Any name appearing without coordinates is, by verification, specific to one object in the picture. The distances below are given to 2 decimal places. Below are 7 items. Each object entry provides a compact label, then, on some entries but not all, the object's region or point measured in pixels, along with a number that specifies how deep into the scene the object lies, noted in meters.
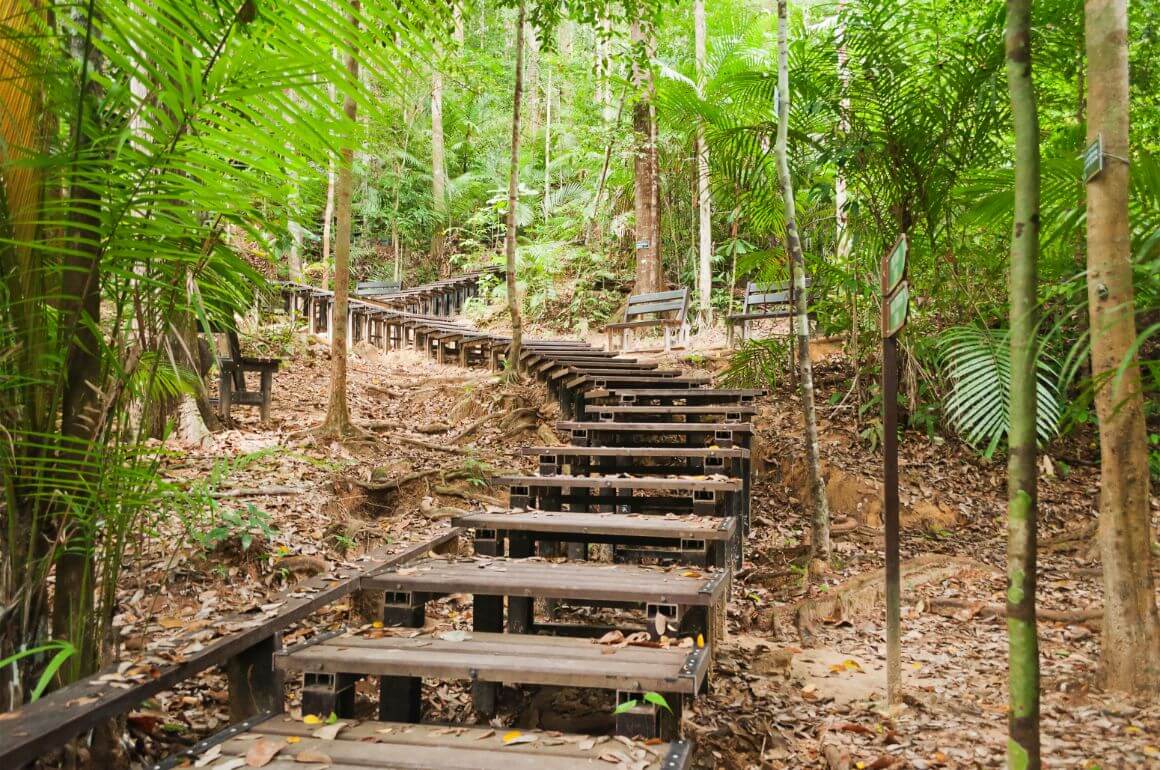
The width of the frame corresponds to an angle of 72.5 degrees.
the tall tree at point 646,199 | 11.84
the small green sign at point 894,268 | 2.90
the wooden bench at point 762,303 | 8.85
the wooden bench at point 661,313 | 9.77
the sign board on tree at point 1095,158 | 2.71
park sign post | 2.94
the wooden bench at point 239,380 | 6.86
